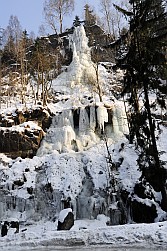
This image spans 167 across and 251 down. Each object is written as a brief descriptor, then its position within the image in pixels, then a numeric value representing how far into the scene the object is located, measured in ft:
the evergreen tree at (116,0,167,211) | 41.78
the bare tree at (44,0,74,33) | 153.58
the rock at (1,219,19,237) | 49.65
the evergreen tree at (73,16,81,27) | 165.93
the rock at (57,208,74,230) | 39.01
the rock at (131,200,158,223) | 51.19
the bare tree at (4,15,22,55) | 151.27
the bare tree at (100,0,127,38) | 141.28
